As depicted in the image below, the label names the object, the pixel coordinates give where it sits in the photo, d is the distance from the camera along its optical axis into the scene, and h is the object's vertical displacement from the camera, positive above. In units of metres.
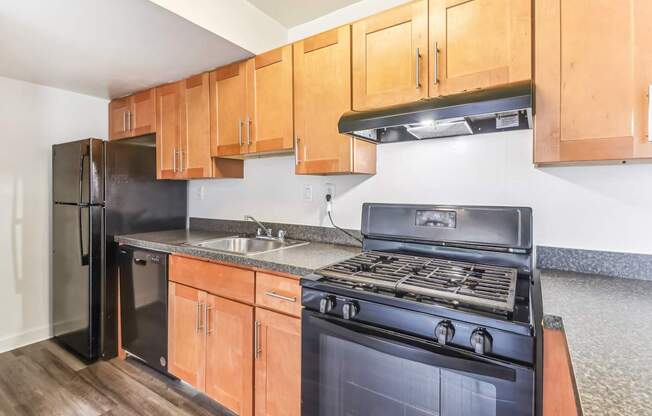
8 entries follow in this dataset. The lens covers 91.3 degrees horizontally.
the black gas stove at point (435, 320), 0.90 -0.37
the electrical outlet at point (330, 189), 2.04 +0.10
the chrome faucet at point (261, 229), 2.29 -0.18
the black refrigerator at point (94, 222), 2.25 -0.13
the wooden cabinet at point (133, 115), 2.54 +0.75
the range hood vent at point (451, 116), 1.08 +0.36
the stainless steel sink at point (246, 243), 2.11 -0.27
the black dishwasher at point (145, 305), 2.03 -0.67
